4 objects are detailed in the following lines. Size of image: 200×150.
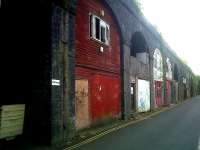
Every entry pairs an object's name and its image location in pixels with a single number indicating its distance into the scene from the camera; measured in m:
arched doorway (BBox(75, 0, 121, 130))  7.92
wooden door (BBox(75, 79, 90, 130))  7.63
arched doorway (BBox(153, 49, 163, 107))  16.91
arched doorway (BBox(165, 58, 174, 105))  20.51
